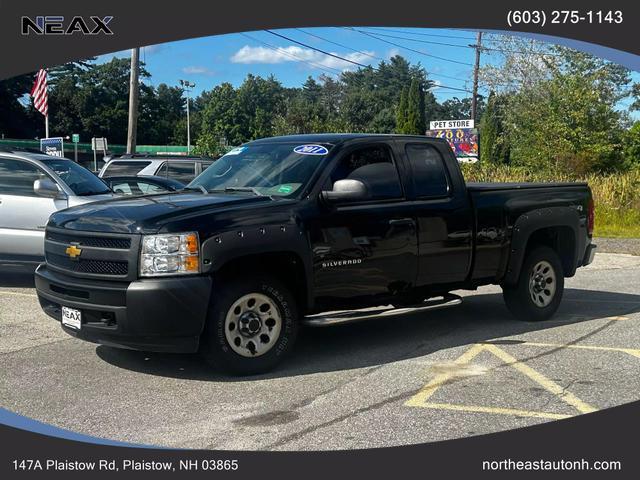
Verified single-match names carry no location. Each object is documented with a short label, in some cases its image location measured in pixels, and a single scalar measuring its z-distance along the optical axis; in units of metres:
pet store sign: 30.62
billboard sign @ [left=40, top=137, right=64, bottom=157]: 19.50
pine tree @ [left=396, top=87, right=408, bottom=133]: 47.97
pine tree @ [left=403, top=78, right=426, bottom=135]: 47.56
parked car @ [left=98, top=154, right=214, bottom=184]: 18.66
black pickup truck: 5.48
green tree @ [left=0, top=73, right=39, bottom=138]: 68.62
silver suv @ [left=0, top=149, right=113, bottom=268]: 9.78
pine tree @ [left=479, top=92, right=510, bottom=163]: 48.12
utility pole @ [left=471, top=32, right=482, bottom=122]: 43.47
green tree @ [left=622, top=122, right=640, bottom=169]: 33.58
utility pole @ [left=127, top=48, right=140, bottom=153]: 21.75
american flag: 26.92
